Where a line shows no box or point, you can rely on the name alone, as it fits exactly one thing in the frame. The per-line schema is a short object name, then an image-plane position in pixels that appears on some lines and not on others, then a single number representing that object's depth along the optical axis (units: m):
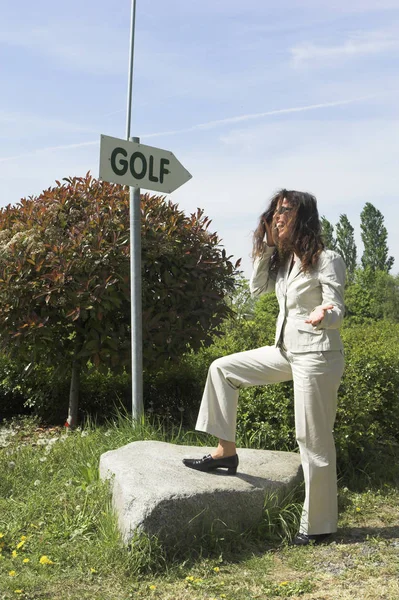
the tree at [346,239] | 49.77
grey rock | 4.17
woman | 4.31
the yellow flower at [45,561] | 4.07
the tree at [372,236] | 49.72
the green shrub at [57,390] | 7.80
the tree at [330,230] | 49.81
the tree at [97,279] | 6.44
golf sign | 5.73
